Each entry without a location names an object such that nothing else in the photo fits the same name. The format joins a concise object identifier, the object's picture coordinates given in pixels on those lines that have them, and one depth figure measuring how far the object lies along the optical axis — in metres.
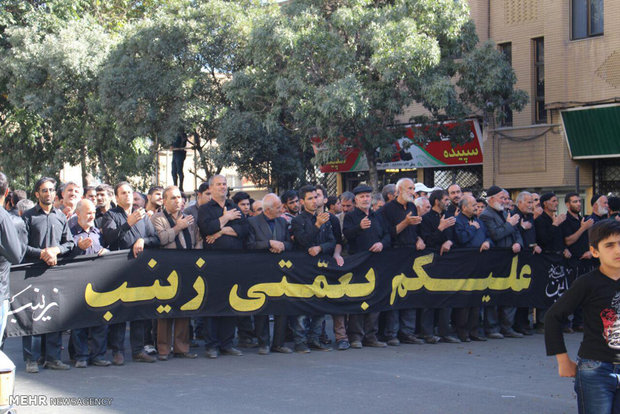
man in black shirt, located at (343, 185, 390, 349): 10.51
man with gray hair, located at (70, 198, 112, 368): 8.88
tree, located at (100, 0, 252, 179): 23.61
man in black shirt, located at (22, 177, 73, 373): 8.52
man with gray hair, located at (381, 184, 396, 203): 12.14
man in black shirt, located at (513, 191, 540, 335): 11.95
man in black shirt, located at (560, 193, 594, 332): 12.34
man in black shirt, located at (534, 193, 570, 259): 12.23
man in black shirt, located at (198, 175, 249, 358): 9.70
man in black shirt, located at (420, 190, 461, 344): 11.01
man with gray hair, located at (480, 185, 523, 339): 11.49
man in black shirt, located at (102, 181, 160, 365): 9.14
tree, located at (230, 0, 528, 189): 19.58
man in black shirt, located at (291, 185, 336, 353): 10.09
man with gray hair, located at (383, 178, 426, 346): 10.77
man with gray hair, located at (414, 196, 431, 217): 11.58
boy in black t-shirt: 4.36
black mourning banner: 8.77
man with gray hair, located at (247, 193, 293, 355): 10.03
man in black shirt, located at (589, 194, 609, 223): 12.62
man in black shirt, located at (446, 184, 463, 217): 12.29
